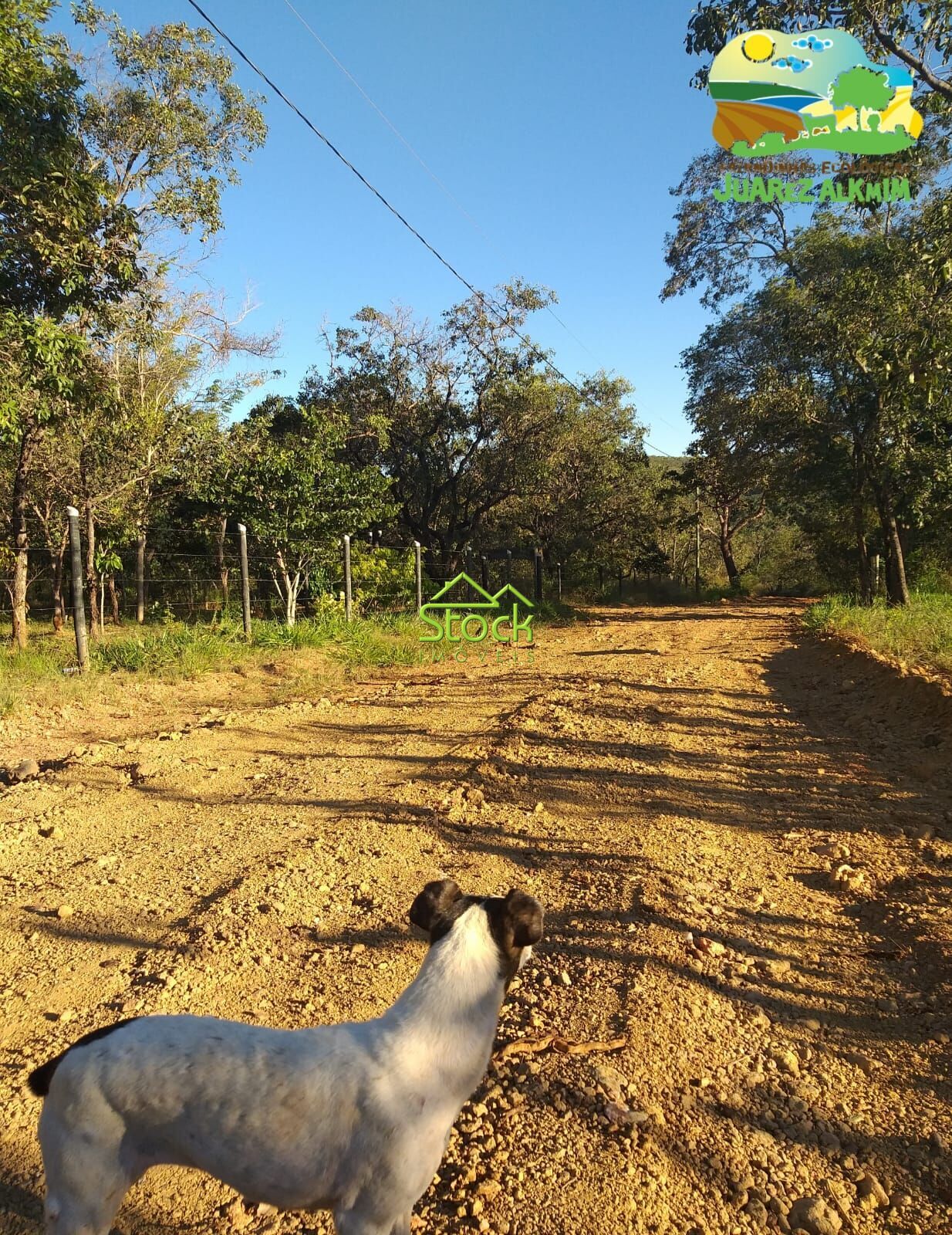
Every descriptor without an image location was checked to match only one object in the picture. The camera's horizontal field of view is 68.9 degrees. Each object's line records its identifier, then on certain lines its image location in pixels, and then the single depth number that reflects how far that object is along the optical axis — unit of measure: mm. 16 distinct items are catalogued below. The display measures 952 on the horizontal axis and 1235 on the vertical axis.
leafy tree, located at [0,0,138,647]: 6660
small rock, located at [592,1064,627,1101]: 1978
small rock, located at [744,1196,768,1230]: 1624
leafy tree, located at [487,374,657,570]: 19016
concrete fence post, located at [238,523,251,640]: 10070
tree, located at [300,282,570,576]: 17609
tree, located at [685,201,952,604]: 11148
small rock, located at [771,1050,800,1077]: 2086
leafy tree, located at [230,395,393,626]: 12219
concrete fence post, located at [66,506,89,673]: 7566
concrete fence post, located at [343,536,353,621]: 12523
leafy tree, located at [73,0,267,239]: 10789
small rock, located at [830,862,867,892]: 3152
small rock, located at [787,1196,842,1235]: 1608
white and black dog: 1350
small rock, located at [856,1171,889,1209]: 1670
